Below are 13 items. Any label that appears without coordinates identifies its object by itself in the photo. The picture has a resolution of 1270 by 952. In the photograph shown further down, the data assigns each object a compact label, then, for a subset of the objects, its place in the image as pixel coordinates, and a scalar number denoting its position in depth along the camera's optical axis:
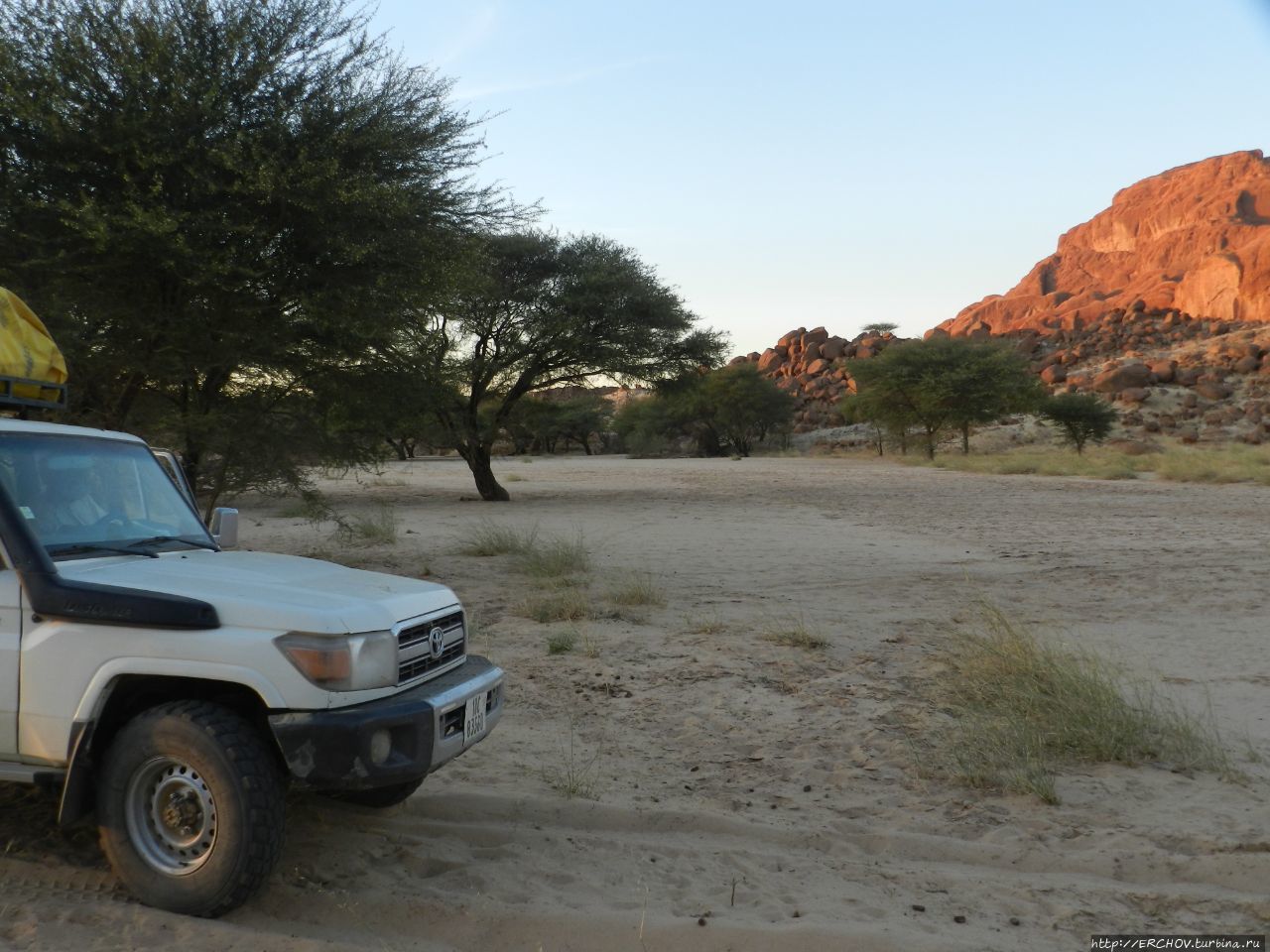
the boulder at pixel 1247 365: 65.94
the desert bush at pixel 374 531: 16.09
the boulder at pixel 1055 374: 73.64
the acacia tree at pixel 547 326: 25.94
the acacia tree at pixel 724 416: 70.31
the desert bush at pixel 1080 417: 50.78
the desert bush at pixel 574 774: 5.12
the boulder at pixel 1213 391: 61.78
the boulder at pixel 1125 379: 65.19
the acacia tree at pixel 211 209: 9.94
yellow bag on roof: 4.89
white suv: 3.56
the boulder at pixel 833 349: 105.81
